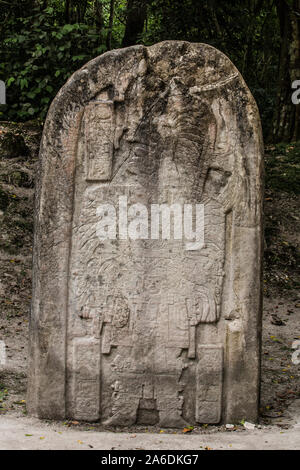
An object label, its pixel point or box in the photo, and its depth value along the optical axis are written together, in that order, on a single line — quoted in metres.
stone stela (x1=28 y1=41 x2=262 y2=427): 4.62
